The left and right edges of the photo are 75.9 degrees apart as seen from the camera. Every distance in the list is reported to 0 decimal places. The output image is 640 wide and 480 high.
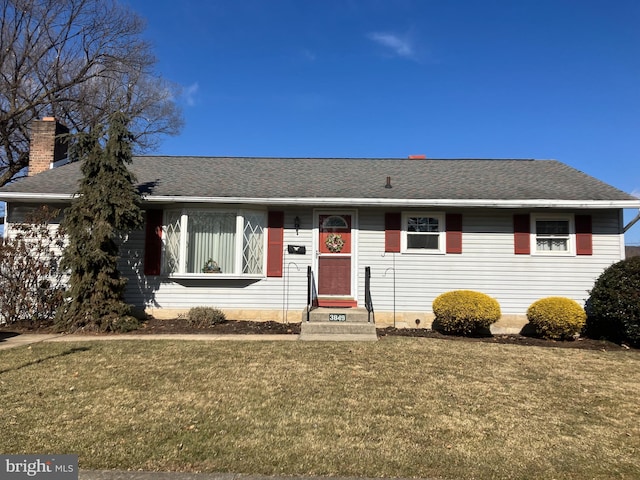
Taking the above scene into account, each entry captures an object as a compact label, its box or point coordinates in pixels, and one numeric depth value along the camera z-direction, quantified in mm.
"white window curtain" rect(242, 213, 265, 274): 9539
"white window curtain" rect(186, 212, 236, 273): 9531
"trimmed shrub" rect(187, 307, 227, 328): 9031
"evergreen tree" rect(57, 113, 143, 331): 8344
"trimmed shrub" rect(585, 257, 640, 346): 7742
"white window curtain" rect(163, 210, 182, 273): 9539
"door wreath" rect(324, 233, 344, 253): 9742
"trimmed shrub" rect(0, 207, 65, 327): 8922
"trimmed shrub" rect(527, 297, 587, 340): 8273
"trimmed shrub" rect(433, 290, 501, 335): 8430
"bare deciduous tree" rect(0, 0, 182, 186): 18562
